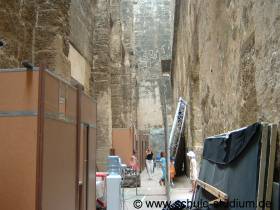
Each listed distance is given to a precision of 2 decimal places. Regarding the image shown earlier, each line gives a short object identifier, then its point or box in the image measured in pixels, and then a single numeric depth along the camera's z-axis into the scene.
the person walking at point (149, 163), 20.04
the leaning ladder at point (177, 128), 14.92
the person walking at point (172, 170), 14.03
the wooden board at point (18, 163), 4.13
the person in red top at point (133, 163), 16.16
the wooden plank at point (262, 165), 3.92
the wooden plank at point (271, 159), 3.88
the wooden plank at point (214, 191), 4.94
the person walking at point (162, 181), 15.45
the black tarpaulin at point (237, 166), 4.13
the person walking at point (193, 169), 10.52
